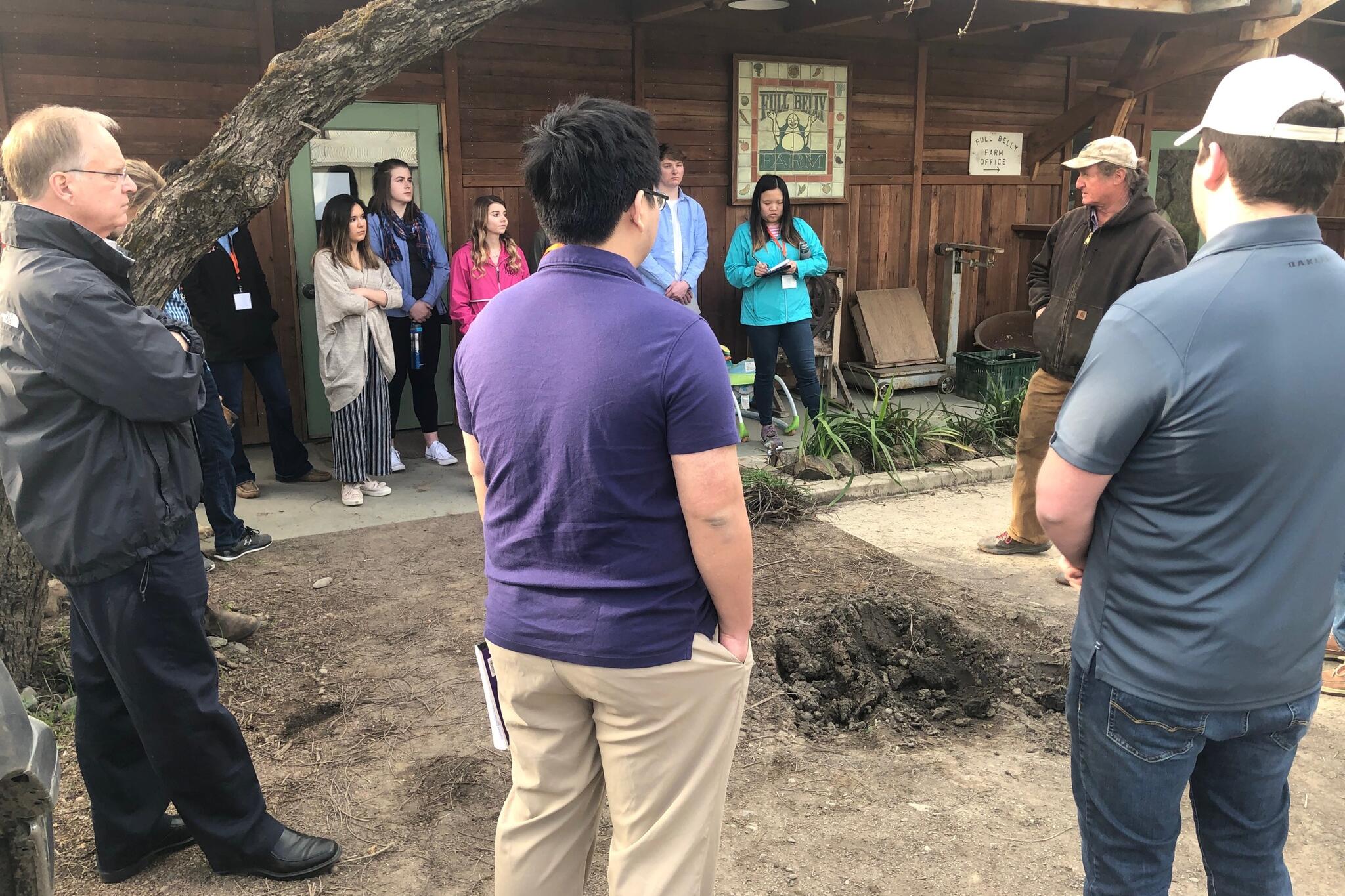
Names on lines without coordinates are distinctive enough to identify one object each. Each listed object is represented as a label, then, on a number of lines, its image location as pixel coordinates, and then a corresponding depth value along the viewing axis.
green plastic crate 8.59
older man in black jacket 2.28
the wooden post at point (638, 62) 7.75
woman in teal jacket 7.12
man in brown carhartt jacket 4.45
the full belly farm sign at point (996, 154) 9.66
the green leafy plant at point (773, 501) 5.74
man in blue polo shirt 1.67
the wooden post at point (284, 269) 6.55
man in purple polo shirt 1.77
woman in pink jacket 6.64
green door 6.93
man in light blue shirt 6.77
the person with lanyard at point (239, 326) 5.87
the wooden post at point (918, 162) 9.08
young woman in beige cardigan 5.89
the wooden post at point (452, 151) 7.14
